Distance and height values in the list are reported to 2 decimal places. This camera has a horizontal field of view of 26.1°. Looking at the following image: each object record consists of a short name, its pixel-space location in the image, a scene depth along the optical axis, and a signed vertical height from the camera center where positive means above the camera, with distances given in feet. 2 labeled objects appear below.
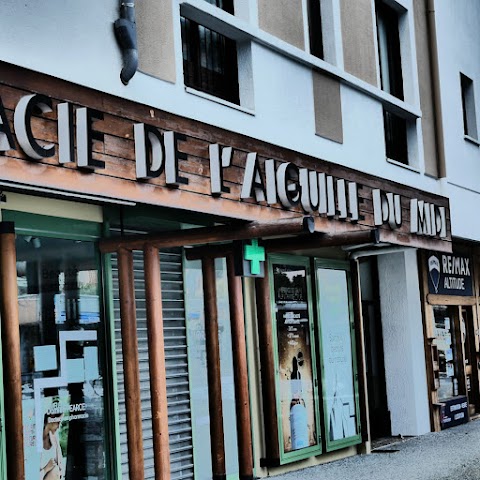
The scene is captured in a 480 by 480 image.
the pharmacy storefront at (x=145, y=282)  24.58 +2.51
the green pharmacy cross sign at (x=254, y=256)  30.40 +3.03
